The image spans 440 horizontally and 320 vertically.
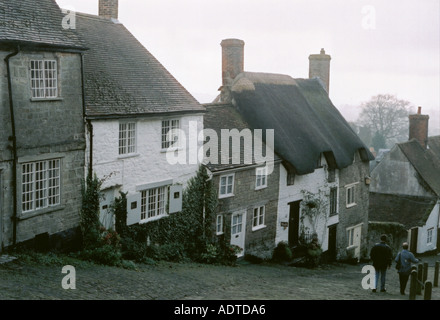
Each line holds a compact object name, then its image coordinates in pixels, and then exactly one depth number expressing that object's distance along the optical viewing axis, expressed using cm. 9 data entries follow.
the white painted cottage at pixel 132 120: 1836
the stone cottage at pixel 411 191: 3625
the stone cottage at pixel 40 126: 1533
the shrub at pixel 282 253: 2578
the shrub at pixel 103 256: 1681
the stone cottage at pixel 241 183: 2292
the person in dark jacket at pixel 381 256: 1512
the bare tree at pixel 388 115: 7625
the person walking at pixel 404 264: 1534
